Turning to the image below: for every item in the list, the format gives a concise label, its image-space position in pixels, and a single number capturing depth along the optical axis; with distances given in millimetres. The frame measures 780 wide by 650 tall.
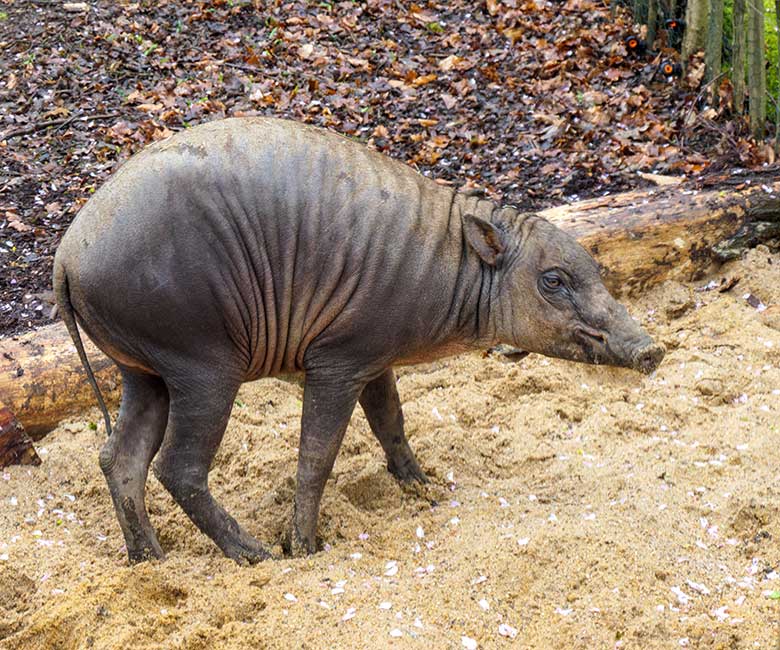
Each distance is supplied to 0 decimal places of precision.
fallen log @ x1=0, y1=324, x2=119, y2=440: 6688
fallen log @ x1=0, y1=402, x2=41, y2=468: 6305
